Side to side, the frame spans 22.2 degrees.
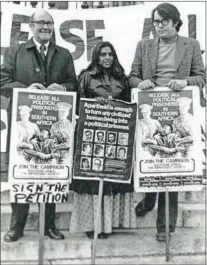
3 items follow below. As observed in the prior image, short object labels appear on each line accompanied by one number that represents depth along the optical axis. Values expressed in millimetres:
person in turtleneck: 3177
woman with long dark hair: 3119
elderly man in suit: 3041
